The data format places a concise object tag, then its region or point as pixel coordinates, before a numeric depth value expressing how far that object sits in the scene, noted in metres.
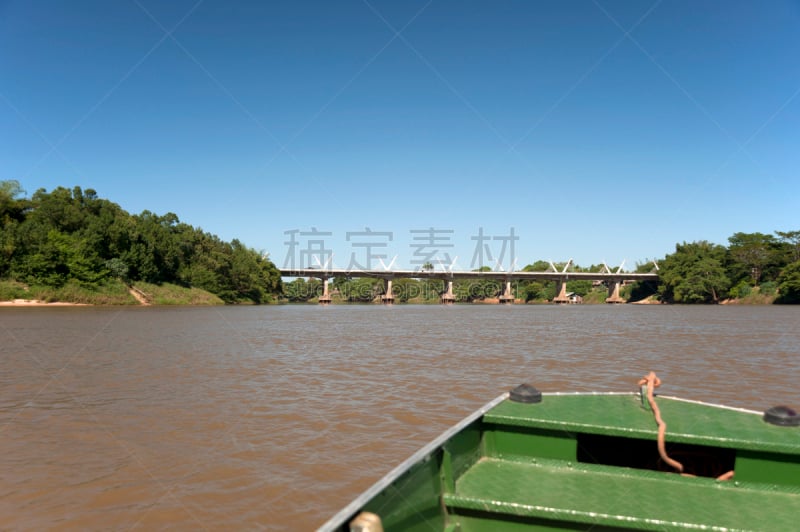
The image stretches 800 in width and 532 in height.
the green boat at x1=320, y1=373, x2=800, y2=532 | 2.88
